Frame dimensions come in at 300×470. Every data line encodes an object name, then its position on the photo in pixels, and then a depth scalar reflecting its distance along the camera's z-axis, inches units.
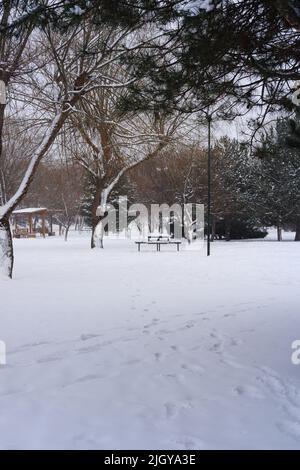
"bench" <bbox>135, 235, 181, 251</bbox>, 730.8
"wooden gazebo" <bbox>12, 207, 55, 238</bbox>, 1435.8
